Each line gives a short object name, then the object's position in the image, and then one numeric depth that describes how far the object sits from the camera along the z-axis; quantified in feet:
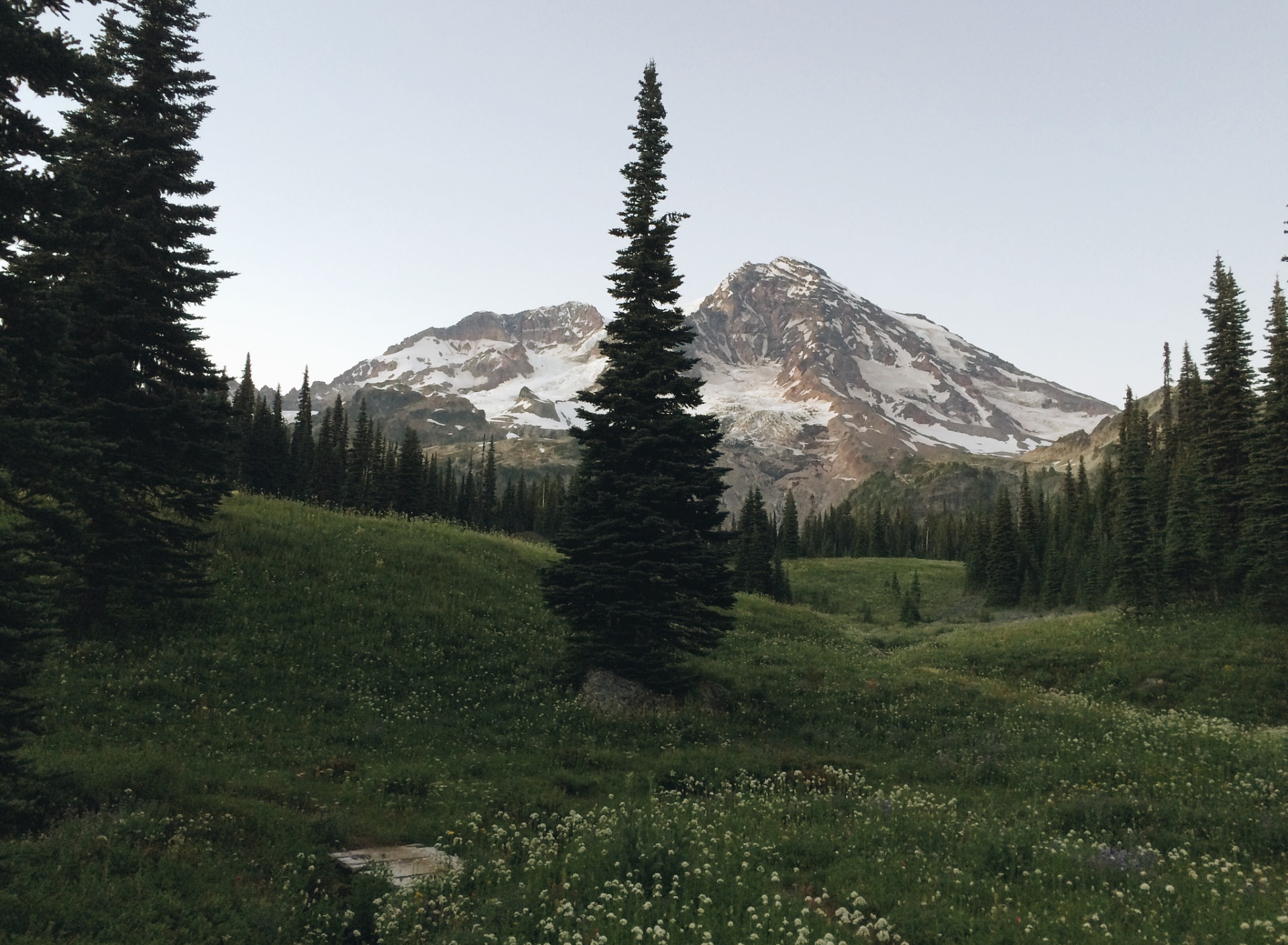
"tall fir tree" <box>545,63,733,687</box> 67.82
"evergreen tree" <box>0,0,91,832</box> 28.73
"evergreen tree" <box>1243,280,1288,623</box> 119.44
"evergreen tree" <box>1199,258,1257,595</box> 139.85
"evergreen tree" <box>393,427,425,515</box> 283.38
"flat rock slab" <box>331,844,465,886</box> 33.12
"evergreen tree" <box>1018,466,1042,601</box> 287.48
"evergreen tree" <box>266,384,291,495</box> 279.90
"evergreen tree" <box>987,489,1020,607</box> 286.05
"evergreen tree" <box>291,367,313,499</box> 294.87
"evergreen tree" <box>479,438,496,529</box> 427.74
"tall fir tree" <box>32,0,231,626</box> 60.49
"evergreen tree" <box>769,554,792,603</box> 262.47
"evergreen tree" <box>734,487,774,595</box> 258.37
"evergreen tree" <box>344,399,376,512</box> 298.43
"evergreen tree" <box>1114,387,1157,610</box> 145.18
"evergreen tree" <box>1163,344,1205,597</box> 140.26
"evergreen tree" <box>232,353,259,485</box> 258.16
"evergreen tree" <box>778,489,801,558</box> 416.26
